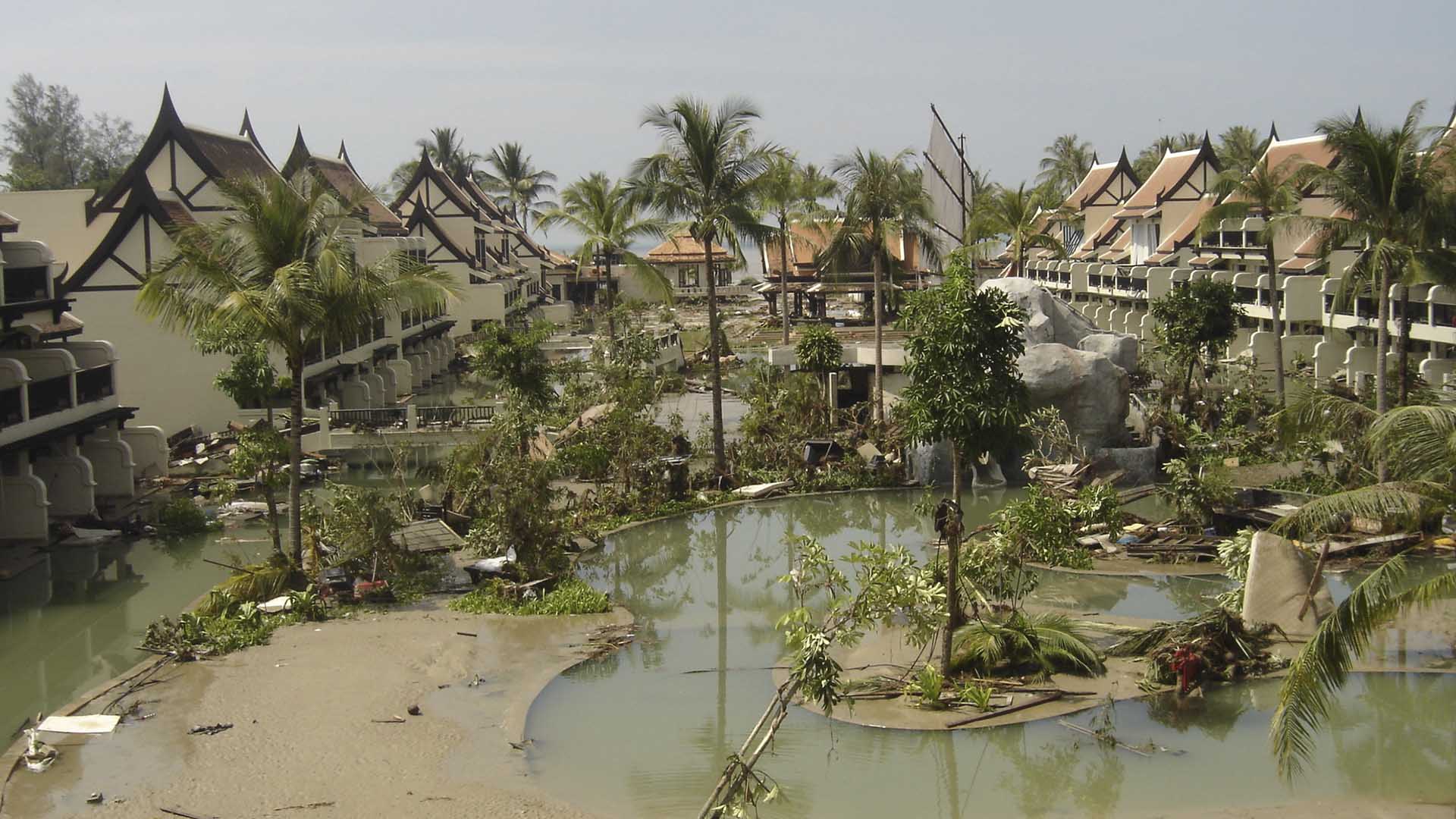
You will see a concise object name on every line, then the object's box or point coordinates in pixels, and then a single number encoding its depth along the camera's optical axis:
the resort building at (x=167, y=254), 33.75
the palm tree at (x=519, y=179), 88.62
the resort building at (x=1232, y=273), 36.25
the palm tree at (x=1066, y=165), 98.94
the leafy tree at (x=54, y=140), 84.50
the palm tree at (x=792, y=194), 28.31
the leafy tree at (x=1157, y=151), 90.06
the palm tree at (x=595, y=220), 42.88
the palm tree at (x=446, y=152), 84.75
